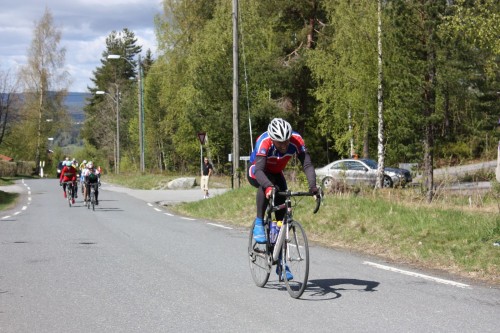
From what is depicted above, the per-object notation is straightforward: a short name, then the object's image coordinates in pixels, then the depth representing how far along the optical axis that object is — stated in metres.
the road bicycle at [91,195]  22.28
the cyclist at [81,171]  25.96
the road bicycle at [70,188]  24.86
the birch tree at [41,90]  74.88
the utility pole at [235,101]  23.25
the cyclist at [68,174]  24.92
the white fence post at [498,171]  8.03
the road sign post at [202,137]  28.60
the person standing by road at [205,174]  27.38
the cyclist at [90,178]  22.55
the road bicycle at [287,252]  6.56
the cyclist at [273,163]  6.55
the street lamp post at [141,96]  42.16
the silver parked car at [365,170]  27.98
